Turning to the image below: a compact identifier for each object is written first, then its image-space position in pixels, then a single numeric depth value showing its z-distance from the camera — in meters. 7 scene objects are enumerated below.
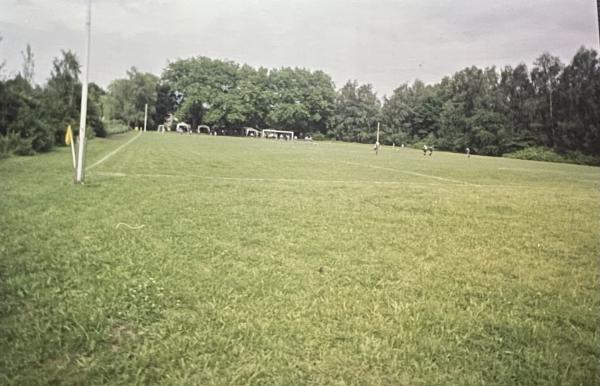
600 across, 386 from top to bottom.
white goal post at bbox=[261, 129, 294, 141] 26.85
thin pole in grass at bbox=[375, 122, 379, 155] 34.48
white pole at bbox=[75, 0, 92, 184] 9.21
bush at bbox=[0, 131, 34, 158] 14.20
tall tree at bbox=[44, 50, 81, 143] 19.38
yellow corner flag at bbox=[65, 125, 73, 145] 9.97
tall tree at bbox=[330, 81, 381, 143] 21.26
